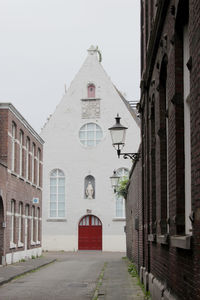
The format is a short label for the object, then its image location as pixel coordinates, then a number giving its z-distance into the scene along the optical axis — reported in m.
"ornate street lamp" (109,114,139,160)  15.16
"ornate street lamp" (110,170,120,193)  28.41
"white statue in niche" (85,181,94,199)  44.03
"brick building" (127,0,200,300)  5.83
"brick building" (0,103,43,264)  25.41
